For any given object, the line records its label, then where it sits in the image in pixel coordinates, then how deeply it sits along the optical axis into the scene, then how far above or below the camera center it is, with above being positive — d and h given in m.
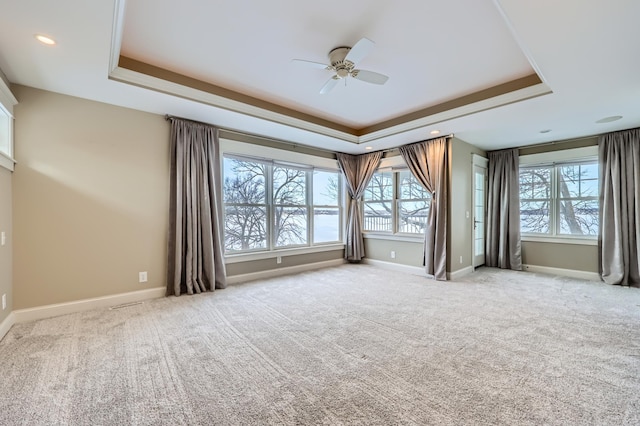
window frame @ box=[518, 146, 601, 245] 4.74 +0.68
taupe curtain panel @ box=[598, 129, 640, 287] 4.18 +0.03
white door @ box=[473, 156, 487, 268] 5.46 +0.02
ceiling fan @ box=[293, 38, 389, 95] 2.43 +1.40
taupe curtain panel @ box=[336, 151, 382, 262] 5.88 +0.52
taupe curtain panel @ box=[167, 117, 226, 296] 3.72 +0.04
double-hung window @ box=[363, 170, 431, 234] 5.29 +0.18
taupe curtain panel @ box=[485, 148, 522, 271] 5.43 -0.03
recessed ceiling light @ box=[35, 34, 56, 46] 2.05 +1.36
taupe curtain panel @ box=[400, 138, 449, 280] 4.69 +0.17
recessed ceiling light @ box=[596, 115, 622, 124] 3.73 +1.26
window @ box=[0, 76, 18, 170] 2.49 +0.92
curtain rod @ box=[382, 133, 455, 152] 4.62 +1.28
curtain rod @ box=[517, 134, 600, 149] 4.68 +1.25
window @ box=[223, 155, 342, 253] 4.51 +0.16
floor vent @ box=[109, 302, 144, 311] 3.24 -1.08
